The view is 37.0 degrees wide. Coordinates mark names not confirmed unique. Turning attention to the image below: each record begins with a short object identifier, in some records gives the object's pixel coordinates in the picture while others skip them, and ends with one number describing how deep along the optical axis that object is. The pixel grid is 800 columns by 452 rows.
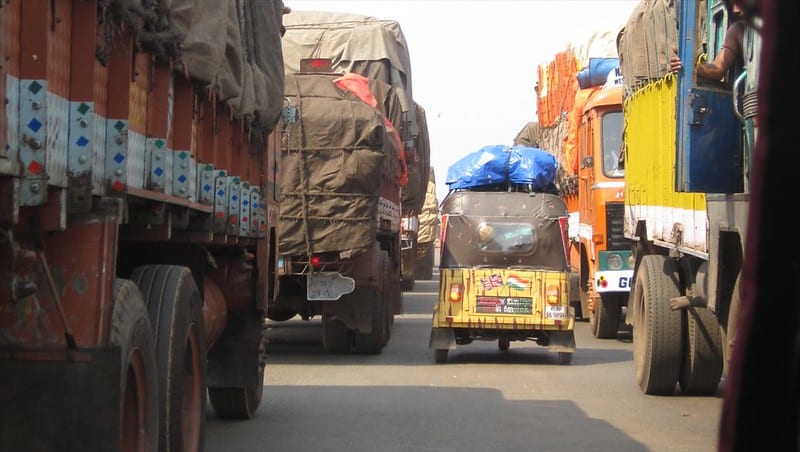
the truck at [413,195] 25.16
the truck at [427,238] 38.31
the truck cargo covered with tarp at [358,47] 21.69
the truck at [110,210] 3.94
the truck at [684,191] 7.99
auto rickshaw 14.38
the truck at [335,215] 14.03
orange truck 17.19
